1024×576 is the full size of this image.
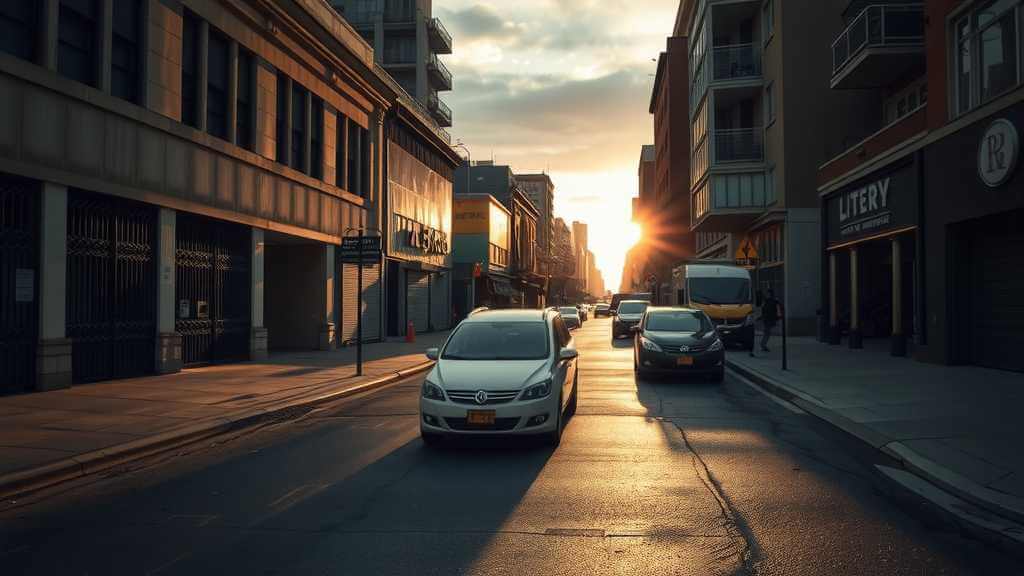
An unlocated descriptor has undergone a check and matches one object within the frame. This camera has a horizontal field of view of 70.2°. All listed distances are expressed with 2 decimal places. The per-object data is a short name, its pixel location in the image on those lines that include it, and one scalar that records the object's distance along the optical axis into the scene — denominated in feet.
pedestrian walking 70.44
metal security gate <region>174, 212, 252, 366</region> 55.72
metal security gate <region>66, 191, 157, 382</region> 43.93
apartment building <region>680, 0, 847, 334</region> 97.45
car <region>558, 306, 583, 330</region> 131.43
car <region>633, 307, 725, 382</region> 47.32
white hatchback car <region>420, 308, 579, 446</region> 25.48
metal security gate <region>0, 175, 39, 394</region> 38.40
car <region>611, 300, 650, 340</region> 102.32
